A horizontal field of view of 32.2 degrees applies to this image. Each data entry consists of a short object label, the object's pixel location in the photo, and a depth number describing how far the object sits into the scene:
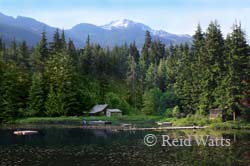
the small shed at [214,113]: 85.18
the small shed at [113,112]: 108.19
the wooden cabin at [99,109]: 109.12
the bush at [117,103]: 116.75
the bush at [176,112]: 95.88
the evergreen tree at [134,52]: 174.38
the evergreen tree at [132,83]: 124.00
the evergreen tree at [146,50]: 161.62
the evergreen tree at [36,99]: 103.88
